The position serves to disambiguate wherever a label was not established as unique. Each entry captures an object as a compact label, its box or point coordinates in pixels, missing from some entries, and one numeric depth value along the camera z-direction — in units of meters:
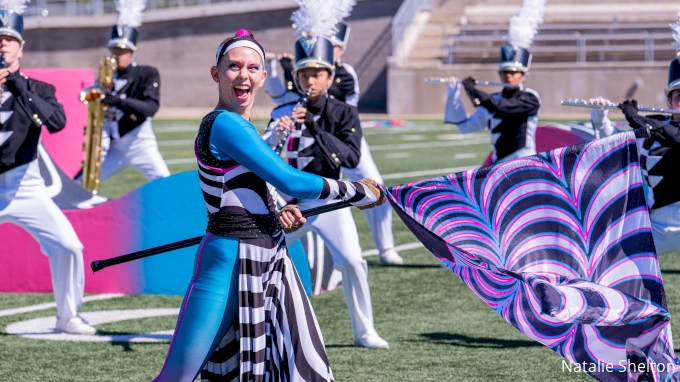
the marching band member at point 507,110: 17.59
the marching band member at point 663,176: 12.48
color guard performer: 8.08
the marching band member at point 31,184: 13.39
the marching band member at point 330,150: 12.84
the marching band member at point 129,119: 19.02
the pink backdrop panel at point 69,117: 24.56
